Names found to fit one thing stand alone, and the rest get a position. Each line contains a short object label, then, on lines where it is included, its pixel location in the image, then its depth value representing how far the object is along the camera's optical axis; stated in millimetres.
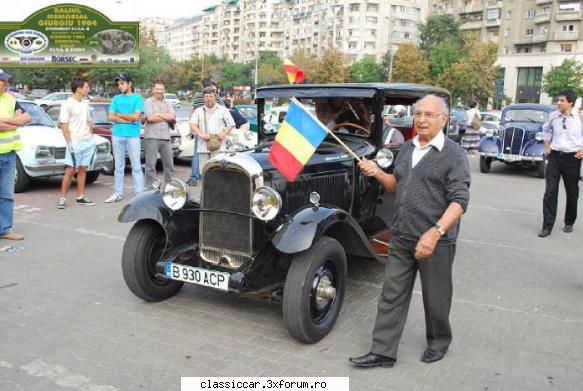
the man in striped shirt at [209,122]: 8242
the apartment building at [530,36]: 62531
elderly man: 3291
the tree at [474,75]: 50688
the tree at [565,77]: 50500
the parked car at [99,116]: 11172
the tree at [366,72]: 65562
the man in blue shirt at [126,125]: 8305
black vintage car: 3812
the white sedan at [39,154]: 9016
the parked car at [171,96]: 37731
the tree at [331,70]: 57188
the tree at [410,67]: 54156
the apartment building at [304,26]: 95938
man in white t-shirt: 8055
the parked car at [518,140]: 13375
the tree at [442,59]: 55219
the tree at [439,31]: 70812
